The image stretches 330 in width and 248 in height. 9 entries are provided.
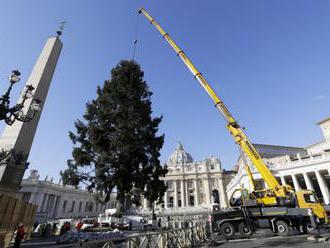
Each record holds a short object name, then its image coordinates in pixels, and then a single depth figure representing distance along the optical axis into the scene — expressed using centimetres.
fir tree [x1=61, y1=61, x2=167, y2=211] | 1948
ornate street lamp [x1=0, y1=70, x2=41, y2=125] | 918
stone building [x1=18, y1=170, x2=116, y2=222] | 4959
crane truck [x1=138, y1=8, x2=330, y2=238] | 1421
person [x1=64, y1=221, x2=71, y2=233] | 2060
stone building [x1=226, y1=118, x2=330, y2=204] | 3356
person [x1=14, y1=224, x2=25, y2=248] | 1119
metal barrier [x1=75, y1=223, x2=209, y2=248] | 754
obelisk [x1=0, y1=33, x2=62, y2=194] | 1163
